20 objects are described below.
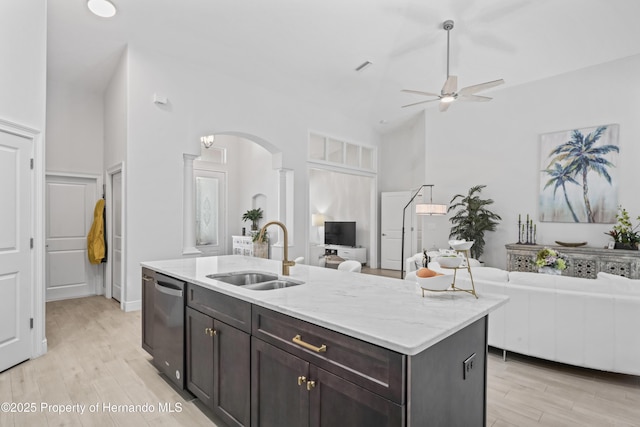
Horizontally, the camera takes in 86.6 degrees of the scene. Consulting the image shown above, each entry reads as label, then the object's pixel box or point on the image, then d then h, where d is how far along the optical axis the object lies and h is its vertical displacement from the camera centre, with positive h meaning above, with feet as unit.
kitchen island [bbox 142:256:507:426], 3.96 -2.01
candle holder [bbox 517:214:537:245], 19.57 -1.14
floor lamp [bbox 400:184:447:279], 20.24 +0.20
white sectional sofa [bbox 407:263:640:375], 8.70 -2.90
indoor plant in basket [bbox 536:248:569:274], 12.77 -1.87
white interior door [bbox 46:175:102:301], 17.71 -1.39
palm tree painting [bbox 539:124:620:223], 17.62 +2.07
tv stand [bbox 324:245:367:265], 28.63 -3.49
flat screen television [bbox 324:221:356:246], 29.73 -1.86
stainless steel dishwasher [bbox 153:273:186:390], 7.98 -2.91
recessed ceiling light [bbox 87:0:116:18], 13.10 +8.03
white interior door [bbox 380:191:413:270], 26.86 -1.32
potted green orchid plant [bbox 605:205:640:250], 16.05 -0.95
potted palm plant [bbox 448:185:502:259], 20.45 -0.51
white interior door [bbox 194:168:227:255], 27.63 +0.04
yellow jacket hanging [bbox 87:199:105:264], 18.13 -1.42
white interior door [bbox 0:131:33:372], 9.68 -1.13
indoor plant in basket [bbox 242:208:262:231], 28.30 -0.37
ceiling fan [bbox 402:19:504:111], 13.64 +5.06
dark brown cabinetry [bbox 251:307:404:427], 3.93 -2.23
